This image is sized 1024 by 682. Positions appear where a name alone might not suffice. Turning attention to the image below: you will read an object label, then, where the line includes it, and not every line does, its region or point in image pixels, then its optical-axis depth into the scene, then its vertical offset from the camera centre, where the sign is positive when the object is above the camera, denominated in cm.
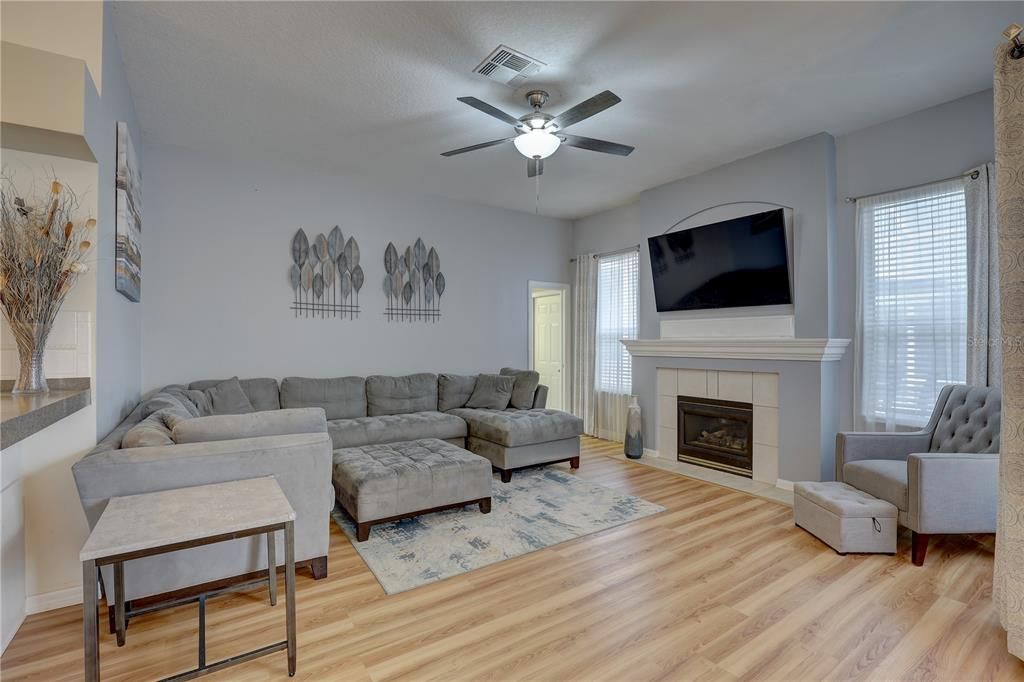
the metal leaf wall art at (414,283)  512 +58
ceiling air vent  266 +157
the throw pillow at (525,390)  500 -58
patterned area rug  262 -127
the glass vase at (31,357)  203 -8
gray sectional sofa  193 -55
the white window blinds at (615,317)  575 +21
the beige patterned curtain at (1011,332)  183 +0
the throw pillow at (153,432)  209 -44
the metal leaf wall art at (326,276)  460 +60
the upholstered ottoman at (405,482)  296 -96
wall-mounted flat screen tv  404 +64
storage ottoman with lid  274 -111
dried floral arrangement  202 +32
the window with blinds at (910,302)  329 +22
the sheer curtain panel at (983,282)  304 +32
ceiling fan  261 +126
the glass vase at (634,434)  505 -107
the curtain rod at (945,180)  313 +105
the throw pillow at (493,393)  500 -61
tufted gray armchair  257 -80
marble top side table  138 -61
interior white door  665 -13
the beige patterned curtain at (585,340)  618 -7
